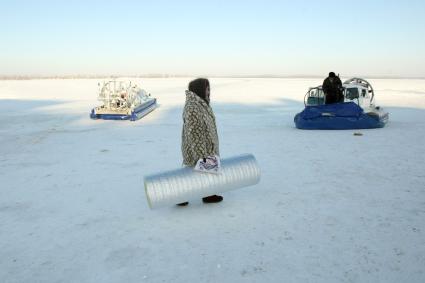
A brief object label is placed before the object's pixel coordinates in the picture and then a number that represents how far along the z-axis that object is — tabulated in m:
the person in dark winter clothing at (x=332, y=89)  11.80
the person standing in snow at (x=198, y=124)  4.91
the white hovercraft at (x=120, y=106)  15.40
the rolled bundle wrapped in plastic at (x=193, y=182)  4.76
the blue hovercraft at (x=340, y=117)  11.71
